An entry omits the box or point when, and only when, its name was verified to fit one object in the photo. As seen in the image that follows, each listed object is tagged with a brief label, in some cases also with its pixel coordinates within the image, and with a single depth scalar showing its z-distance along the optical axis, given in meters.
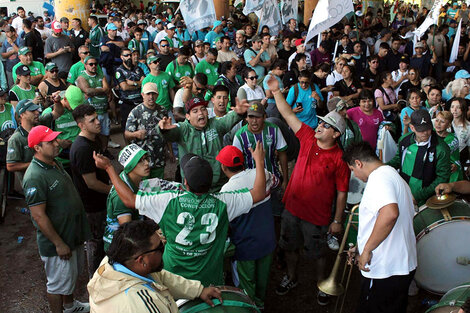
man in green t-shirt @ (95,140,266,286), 3.49
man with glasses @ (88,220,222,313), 2.36
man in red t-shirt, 4.72
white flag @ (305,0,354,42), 9.37
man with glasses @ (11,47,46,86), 8.73
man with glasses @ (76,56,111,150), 8.38
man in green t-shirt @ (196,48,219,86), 9.55
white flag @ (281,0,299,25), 14.43
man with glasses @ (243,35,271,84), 10.66
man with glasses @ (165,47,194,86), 9.35
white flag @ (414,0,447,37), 11.66
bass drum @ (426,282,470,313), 3.39
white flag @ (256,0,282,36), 12.67
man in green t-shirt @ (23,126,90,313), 4.14
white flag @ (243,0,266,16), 13.58
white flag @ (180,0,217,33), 10.64
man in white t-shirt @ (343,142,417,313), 3.51
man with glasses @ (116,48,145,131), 8.98
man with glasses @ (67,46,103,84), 8.90
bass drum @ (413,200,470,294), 4.68
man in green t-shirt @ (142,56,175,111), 8.67
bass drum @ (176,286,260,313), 2.98
